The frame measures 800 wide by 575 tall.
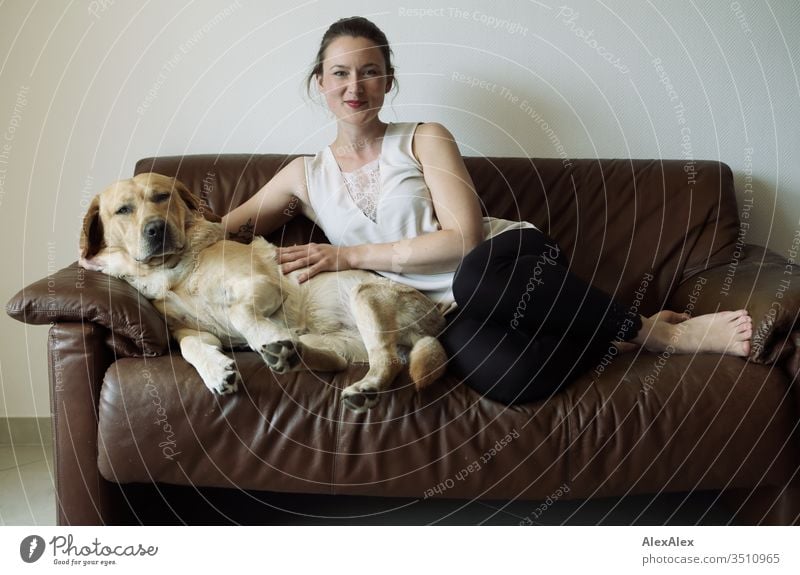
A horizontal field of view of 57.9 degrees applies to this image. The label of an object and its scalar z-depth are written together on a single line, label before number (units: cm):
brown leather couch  201
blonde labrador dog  222
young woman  211
